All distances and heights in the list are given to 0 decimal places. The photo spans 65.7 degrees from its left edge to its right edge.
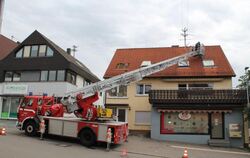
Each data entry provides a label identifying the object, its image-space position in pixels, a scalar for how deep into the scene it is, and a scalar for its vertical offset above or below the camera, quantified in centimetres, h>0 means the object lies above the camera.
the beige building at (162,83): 1687 +192
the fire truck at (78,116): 1100 -82
